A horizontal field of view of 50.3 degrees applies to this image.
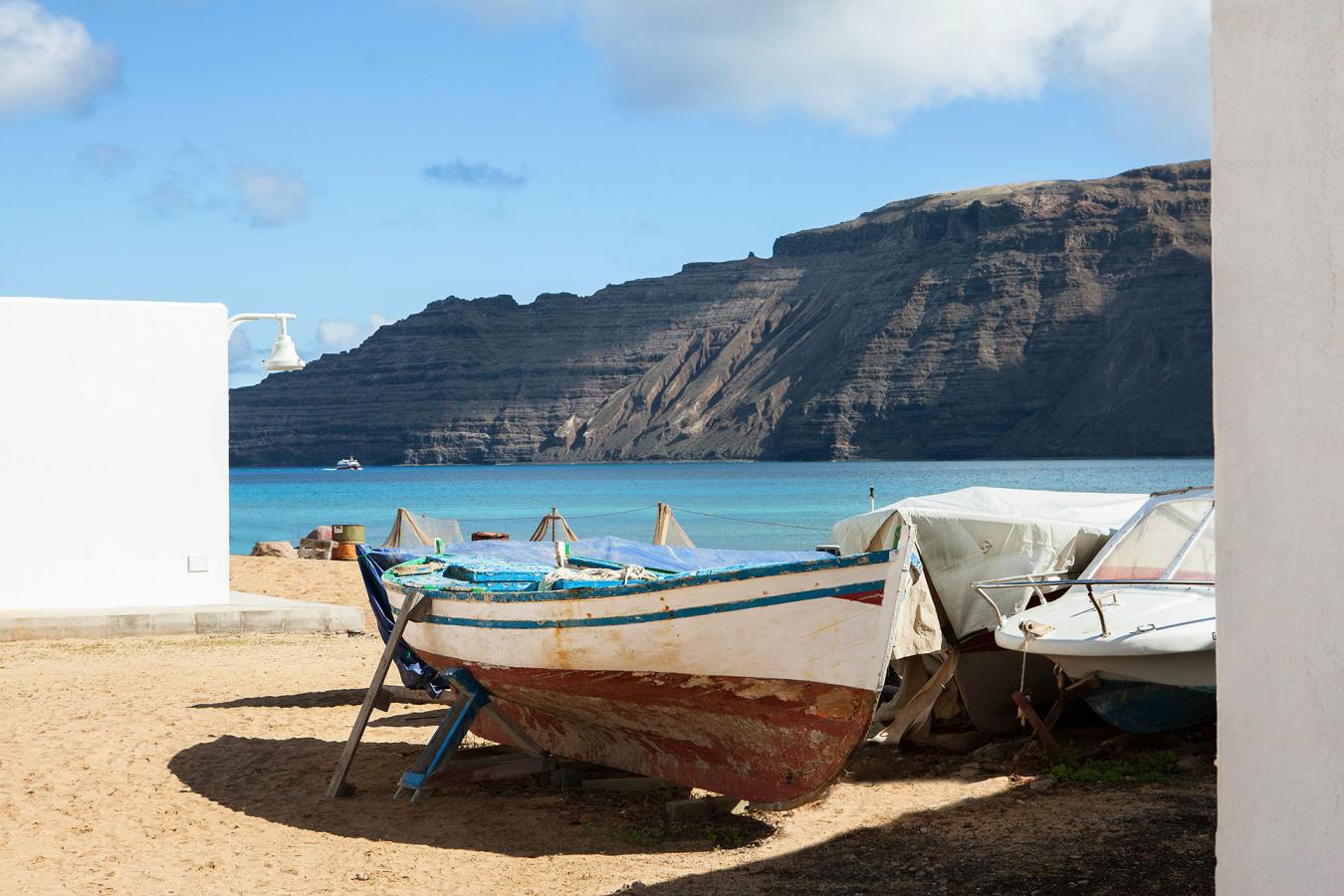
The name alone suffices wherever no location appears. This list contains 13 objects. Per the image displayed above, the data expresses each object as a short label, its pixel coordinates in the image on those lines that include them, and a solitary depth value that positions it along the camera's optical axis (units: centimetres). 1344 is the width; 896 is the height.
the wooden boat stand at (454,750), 832
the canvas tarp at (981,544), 1002
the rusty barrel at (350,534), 3195
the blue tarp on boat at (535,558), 1027
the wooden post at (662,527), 1762
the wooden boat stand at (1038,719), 868
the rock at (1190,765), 828
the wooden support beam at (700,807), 759
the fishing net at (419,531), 1628
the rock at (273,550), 3225
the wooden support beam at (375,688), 834
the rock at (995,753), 896
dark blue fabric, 1004
